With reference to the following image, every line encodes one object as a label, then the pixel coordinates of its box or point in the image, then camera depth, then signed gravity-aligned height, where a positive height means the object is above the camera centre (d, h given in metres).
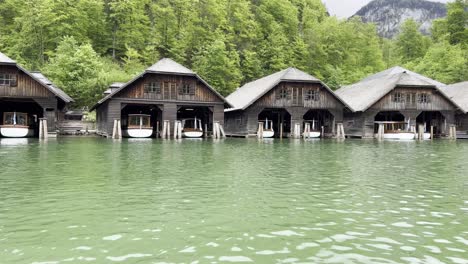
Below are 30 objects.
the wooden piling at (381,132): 46.25 -0.75
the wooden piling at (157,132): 42.94 -0.66
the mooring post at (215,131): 42.47 -0.56
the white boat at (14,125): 36.31 +0.07
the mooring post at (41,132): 36.47 -0.54
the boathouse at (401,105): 47.34 +2.31
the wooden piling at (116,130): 38.91 -0.41
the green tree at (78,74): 51.97 +6.48
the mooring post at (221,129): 42.62 -0.36
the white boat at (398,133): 46.88 -0.87
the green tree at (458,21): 91.62 +23.02
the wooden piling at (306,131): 46.09 -0.62
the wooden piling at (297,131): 45.46 -0.61
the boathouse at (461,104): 51.22 +2.56
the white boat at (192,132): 42.72 -0.67
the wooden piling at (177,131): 40.69 -0.53
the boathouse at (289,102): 44.91 +2.58
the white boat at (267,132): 45.47 -0.72
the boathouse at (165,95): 39.69 +2.97
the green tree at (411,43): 96.69 +19.06
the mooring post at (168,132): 40.66 -0.62
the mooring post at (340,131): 46.47 -0.63
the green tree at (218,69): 62.47 +8.51
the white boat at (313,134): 46.12 -0.95
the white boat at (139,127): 40.94 -0.13
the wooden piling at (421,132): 48.25 -0.79
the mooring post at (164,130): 40.48 -0.43
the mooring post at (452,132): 48.93 -0.80
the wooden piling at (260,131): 44.16 -0.59
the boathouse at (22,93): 35.59 +2.84
